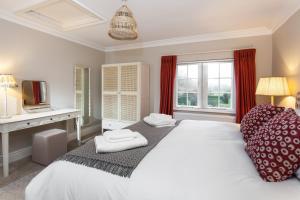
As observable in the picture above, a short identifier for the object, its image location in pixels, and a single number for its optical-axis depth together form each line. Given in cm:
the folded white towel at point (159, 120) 219
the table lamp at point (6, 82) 235
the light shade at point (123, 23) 167
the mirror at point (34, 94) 280
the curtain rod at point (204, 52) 330
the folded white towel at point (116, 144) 125
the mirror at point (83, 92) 379
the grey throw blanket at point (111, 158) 103
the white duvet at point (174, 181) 82
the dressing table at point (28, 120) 210
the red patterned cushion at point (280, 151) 89
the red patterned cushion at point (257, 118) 153
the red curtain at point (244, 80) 311
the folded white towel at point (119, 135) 139
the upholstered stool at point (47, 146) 244
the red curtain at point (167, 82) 373
